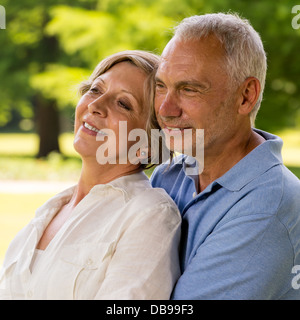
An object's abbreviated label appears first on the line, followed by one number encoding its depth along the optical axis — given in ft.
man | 5.41
